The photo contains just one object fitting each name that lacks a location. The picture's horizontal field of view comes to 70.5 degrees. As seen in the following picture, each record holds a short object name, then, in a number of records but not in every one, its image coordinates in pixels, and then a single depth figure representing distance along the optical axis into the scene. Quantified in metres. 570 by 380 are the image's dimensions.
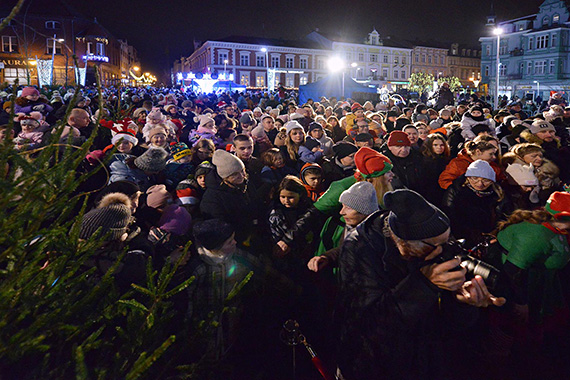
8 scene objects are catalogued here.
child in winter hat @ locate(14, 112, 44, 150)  5.68
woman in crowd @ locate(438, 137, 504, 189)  4.92
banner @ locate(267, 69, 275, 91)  26.02
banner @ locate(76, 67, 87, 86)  15.09
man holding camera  1.87
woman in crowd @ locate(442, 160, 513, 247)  4.34
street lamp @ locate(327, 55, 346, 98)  22.30
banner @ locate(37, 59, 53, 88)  14.59
